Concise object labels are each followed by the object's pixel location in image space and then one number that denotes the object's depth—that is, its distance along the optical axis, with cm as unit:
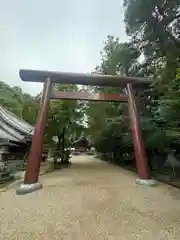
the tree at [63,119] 952
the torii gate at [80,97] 485
